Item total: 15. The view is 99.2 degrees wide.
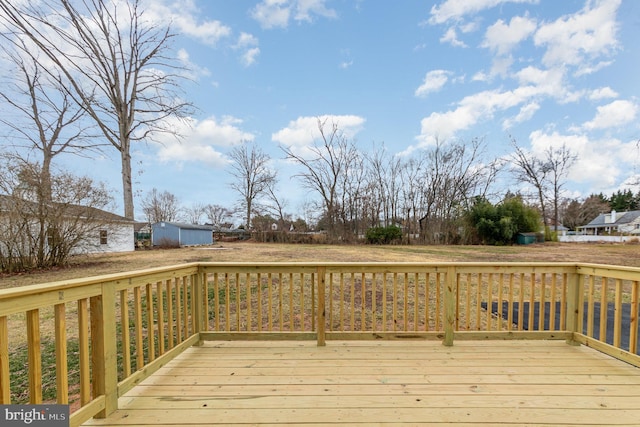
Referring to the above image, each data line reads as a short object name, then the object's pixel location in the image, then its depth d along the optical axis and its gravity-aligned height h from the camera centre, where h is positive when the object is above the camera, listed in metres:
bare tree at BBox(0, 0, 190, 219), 12.36 +7.13
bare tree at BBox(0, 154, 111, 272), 8.03 -0.35
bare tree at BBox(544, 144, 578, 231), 24.22 +3.65
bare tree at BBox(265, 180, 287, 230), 25.98 +0.05
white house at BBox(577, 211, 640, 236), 32.22 -2.53
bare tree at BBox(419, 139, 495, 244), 21.53 +2.02
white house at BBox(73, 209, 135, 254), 9.69 -1.07
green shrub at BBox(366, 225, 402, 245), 20.88 -2.32
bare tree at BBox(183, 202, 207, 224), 32.12 -0.89
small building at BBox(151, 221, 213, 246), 20.64 -2.37
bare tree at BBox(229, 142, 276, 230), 26.64 +3.12
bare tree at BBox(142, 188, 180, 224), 29.55 -0.12
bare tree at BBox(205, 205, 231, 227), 33.97 -1.17
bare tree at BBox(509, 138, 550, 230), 23.39 +2.95
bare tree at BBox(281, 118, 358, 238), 22.23 +3.25
